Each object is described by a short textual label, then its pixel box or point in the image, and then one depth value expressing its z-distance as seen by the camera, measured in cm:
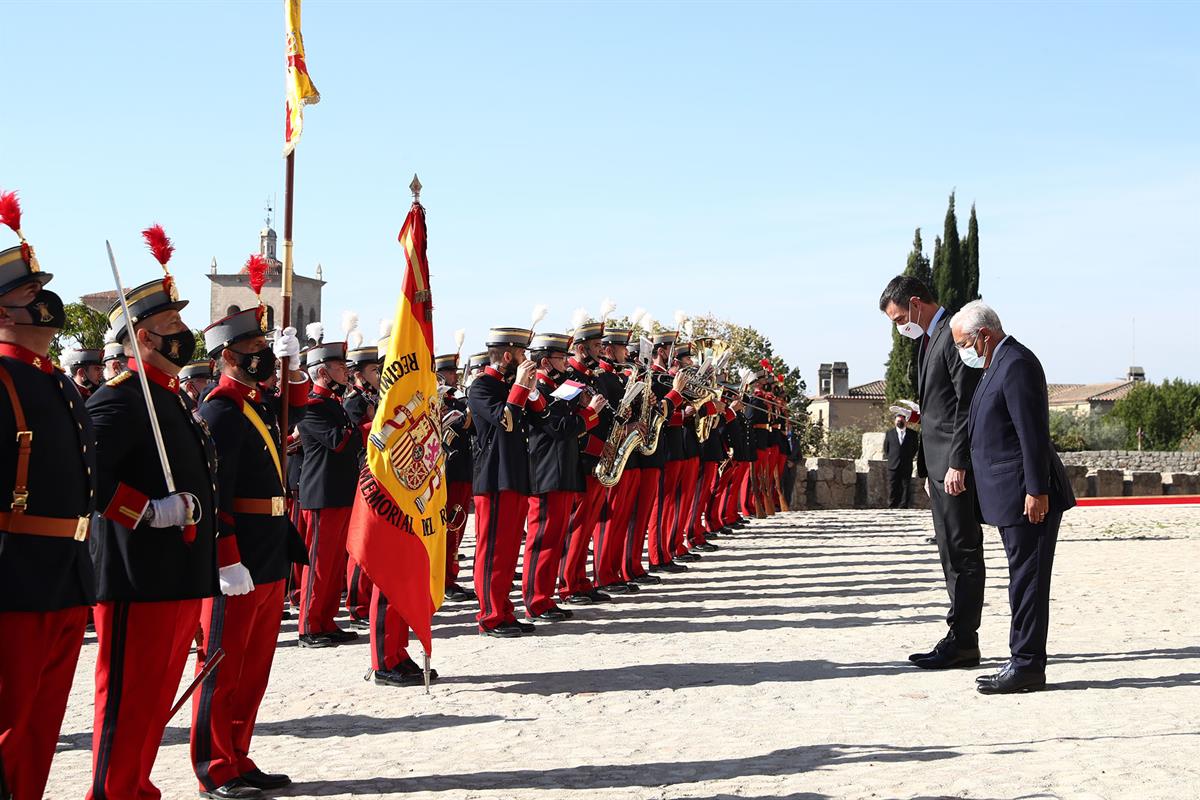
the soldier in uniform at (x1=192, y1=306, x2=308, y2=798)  518
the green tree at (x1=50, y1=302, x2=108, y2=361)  3511
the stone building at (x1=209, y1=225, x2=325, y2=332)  9392
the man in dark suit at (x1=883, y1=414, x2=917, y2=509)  2438
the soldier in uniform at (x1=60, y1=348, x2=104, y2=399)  1098
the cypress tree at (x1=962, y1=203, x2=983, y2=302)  6006
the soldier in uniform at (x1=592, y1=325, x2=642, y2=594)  1203
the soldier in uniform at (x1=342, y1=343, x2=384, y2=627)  1005
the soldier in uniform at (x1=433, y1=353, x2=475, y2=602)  1176
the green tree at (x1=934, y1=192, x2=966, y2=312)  5931
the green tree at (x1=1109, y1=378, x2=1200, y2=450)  7550
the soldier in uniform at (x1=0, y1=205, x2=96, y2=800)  405
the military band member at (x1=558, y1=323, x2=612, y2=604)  1121
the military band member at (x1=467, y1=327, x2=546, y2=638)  914
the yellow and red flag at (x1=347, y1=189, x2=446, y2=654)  696
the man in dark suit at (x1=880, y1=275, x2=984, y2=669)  771
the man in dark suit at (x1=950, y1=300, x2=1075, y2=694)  692
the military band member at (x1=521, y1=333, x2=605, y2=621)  988
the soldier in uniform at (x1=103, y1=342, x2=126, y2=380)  1027
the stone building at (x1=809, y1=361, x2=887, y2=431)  7600
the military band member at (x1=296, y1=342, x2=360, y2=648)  933
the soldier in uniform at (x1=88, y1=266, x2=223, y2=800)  453
